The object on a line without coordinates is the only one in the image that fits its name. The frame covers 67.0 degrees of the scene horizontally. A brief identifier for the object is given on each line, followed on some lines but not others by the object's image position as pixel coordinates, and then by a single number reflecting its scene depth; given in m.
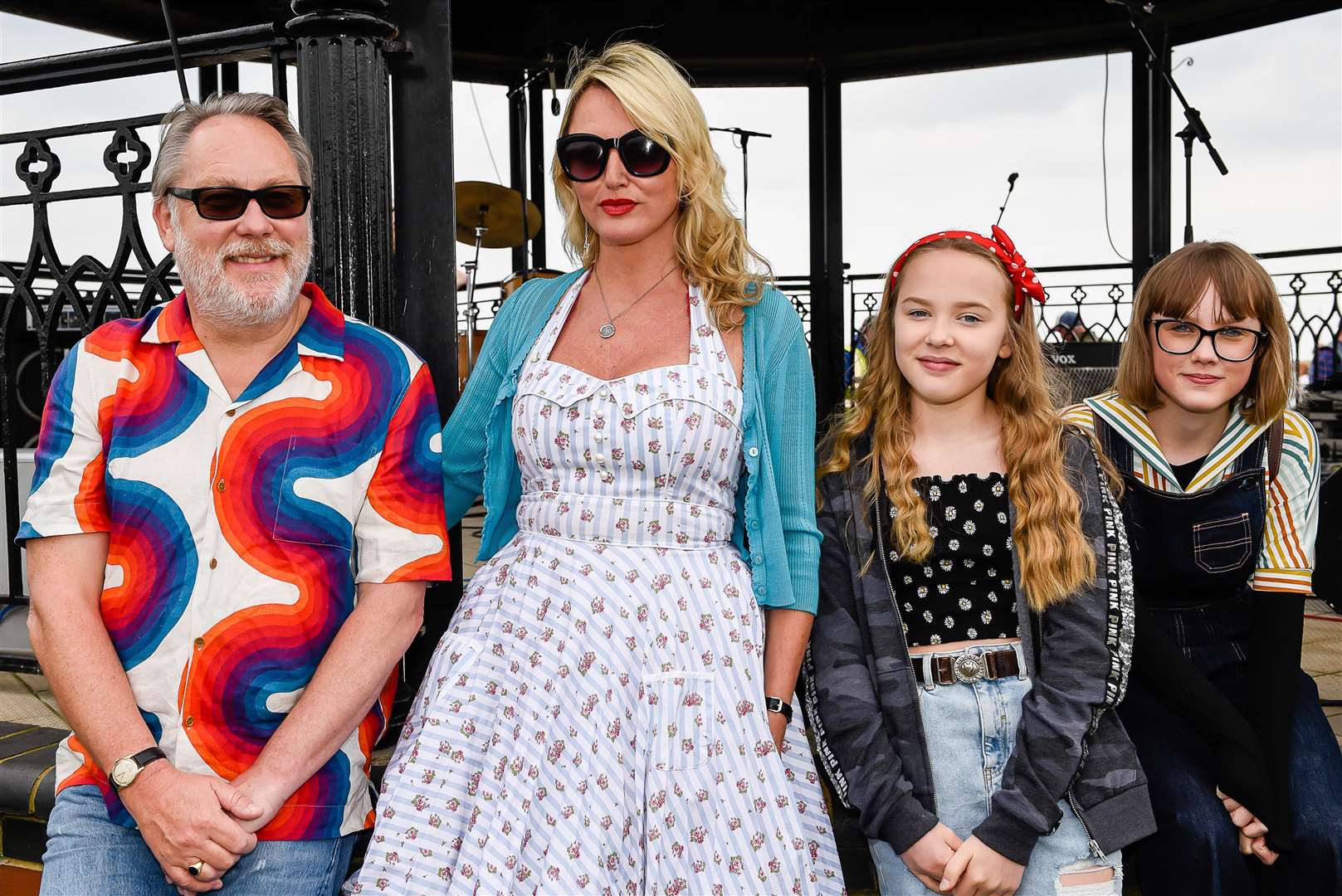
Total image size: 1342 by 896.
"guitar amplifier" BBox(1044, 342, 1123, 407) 4.96
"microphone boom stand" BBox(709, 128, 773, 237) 7.79
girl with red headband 1.53
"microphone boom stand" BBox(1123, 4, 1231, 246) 5.32
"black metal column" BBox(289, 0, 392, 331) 1.76
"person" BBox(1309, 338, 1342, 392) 6.67
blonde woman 1.39
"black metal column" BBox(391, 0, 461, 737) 1.85
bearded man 1.39
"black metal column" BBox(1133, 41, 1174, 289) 7.23
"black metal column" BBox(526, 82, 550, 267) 7.98
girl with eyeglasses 1.59
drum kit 6.83
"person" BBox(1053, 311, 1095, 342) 7.43
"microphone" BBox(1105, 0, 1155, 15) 6.70
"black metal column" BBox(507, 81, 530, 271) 8.00
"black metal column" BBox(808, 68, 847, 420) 8.00
